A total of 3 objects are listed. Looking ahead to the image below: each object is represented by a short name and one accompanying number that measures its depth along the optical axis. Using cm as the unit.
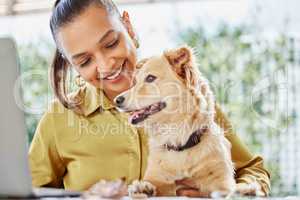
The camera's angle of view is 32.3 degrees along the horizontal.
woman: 238
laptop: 165
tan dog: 233
